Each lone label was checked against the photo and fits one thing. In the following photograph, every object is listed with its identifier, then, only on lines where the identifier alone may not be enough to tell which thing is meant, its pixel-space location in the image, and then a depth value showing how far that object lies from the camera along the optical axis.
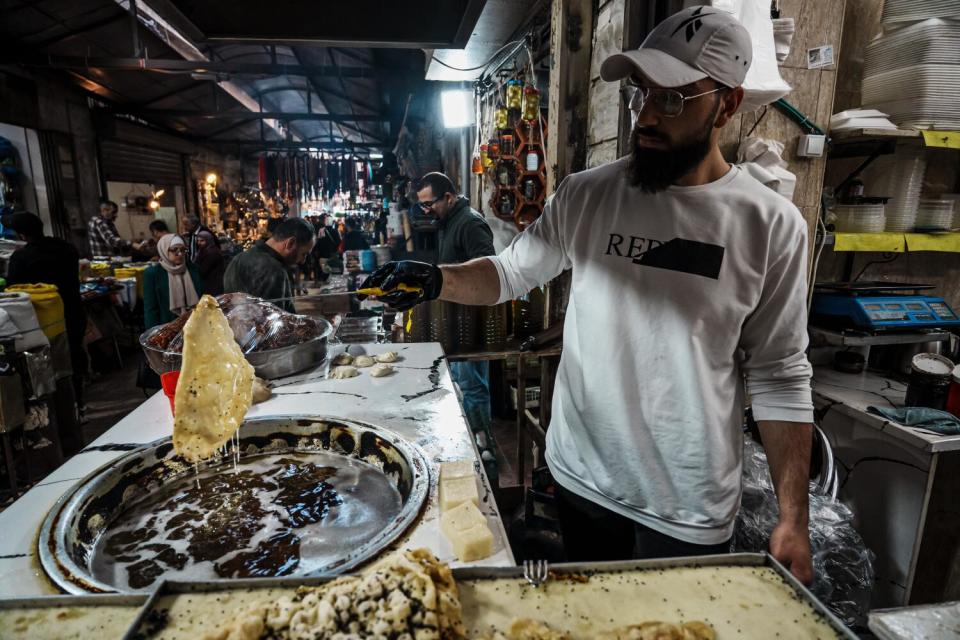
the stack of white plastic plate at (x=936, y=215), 3.02
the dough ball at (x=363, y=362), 2.68
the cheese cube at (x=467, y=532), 1.19
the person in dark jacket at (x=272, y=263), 4.31
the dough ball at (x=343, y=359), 2.73
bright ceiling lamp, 6.61
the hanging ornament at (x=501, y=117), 4.97
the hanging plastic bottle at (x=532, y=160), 4.65
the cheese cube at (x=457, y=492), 1.37
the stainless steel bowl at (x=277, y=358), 2.24
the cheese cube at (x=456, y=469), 1.48
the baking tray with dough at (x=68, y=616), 0.80
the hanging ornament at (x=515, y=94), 4.66
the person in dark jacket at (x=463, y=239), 4.51
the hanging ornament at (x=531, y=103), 4.42
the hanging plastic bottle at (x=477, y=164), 5.85
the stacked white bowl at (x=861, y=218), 2.87
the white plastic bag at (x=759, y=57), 1.94
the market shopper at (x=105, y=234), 9.06
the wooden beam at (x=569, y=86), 2.89
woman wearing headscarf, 5.13
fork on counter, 0.86
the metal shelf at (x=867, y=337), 2.75
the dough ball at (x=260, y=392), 2.22
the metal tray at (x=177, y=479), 1.18
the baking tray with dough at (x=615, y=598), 0.79
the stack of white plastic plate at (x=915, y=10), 2.63
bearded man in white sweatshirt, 1.53
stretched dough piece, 1.65
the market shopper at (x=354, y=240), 10.54
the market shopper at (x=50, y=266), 4.92
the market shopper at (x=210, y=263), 6.69
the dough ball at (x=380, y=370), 2.50
